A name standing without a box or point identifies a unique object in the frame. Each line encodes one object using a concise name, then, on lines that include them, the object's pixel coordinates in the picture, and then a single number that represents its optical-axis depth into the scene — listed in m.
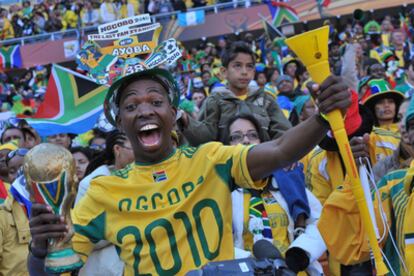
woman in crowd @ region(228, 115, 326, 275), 4.16
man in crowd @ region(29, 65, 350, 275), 2.91
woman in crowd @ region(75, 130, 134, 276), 3.62
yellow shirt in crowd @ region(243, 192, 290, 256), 4.18
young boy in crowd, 4.93
